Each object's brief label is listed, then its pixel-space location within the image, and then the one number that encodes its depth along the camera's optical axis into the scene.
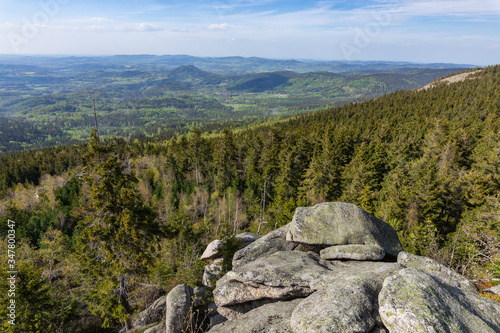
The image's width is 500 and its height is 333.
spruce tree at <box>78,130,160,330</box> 15.89
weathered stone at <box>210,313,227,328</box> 11.83
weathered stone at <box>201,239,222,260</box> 22.05
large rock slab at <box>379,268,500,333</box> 5.86
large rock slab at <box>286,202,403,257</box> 13.35
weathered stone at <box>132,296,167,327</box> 16.02
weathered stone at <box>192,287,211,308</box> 14.23
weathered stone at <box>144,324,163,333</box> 13.41
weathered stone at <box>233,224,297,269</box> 15.13
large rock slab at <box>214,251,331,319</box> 9.87
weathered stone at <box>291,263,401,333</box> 6.39
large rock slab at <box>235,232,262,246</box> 22.70
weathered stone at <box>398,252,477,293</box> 9.01
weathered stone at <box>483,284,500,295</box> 10.36
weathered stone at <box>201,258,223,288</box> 18.22
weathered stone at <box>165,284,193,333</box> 12.16
